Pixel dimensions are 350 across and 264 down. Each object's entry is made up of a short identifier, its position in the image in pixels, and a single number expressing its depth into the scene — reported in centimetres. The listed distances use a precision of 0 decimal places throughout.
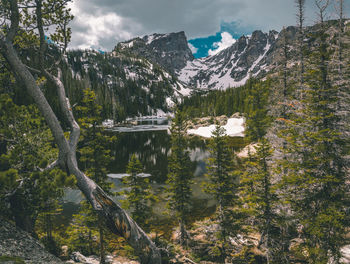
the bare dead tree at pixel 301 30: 1528
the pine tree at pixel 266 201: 1198
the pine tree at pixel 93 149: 1239
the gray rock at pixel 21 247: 608
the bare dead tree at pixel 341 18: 1563
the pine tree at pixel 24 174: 500
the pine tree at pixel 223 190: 1330
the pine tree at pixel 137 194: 1304
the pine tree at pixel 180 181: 1551
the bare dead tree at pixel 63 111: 566
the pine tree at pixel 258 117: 3007
